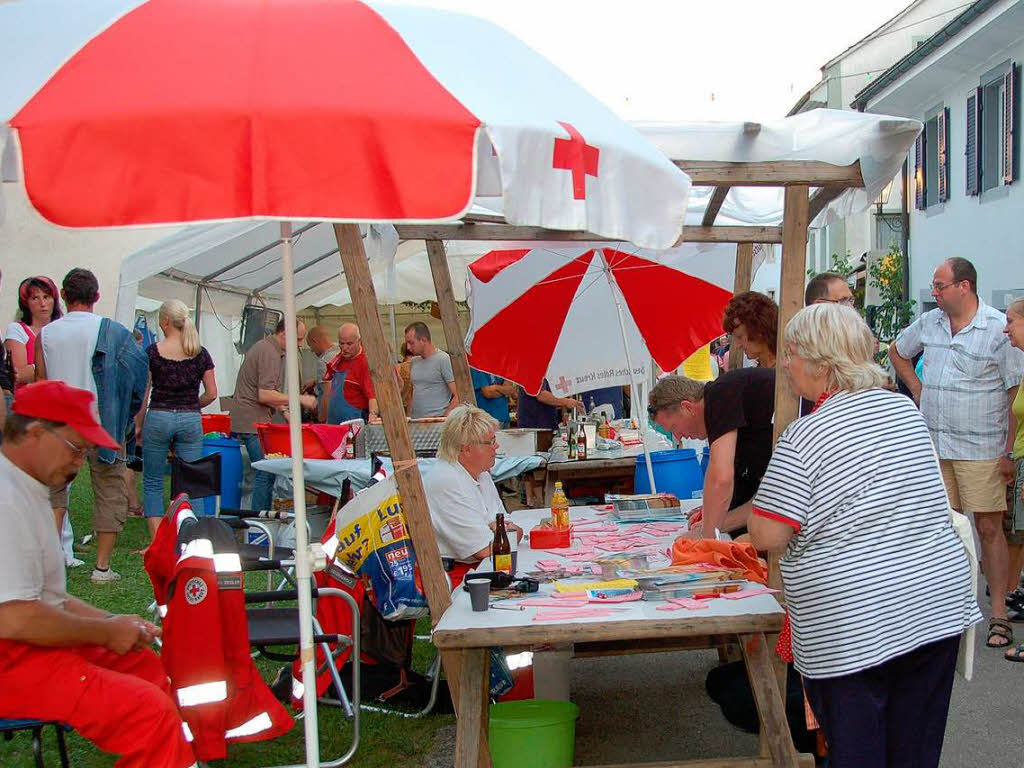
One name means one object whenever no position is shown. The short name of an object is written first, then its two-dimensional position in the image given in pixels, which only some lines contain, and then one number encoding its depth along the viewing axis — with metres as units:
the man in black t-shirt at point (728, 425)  4.38
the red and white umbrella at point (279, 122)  2.27
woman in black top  8.26
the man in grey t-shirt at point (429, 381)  9.89
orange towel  4.18
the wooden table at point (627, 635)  3.45
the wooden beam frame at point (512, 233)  5.64
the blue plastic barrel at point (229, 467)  8.69
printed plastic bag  4.67
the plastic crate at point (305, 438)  7.35
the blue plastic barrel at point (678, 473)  7.46
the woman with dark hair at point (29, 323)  7.68
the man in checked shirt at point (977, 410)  6.14
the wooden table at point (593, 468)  8.02
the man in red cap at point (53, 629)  3.20
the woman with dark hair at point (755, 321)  4.78
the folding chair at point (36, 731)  3.30
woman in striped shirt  2.96
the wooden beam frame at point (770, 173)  3.89
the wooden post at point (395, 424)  3.81
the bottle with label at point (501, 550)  4.38
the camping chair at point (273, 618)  4.14
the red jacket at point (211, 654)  3.68
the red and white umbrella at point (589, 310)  8.16
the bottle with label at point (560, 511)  5.18
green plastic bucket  3.99
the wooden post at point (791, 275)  3.93
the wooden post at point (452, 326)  6.34
